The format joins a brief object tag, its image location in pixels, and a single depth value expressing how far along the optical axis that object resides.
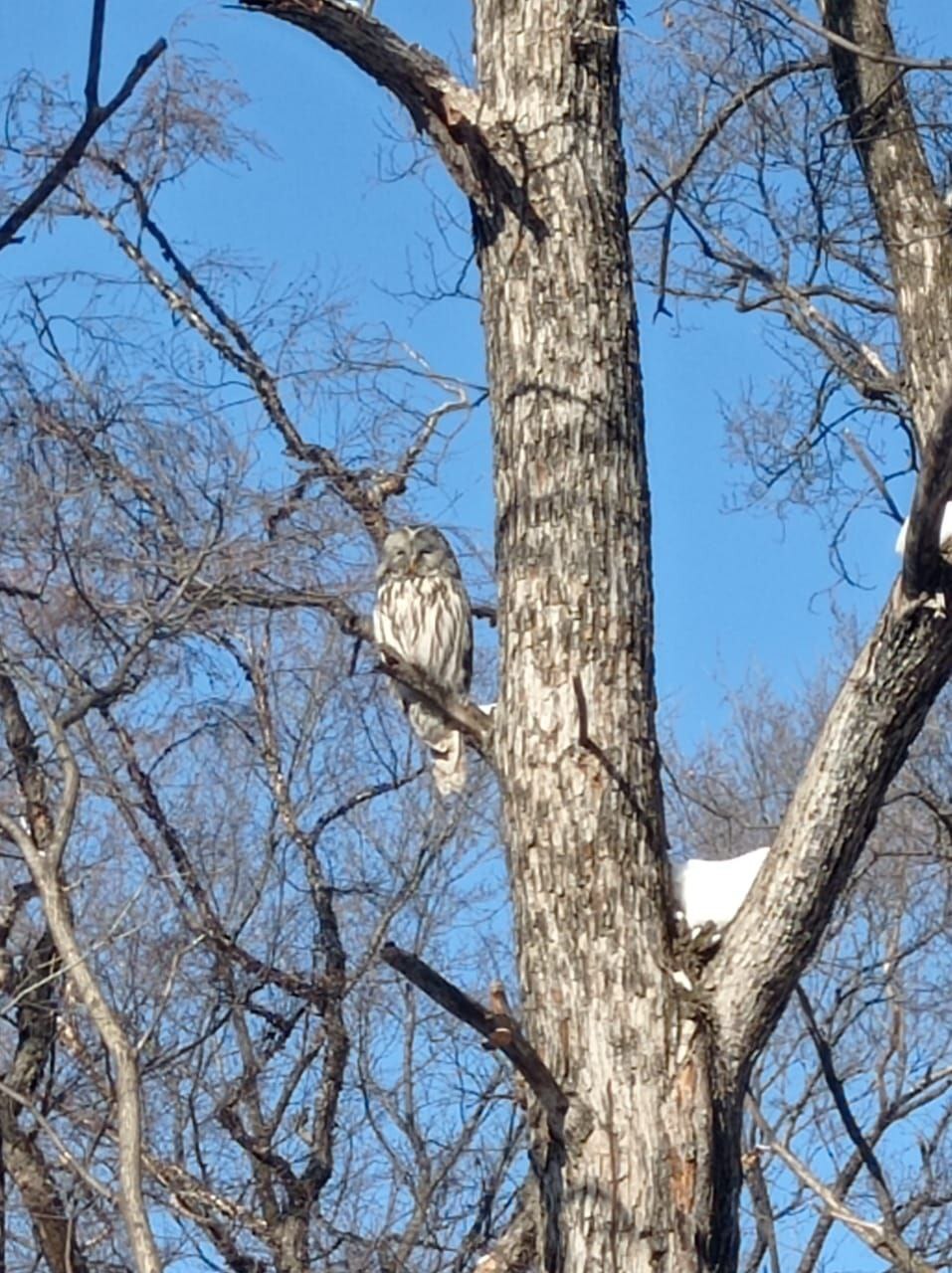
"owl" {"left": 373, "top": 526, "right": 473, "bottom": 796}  7.46
